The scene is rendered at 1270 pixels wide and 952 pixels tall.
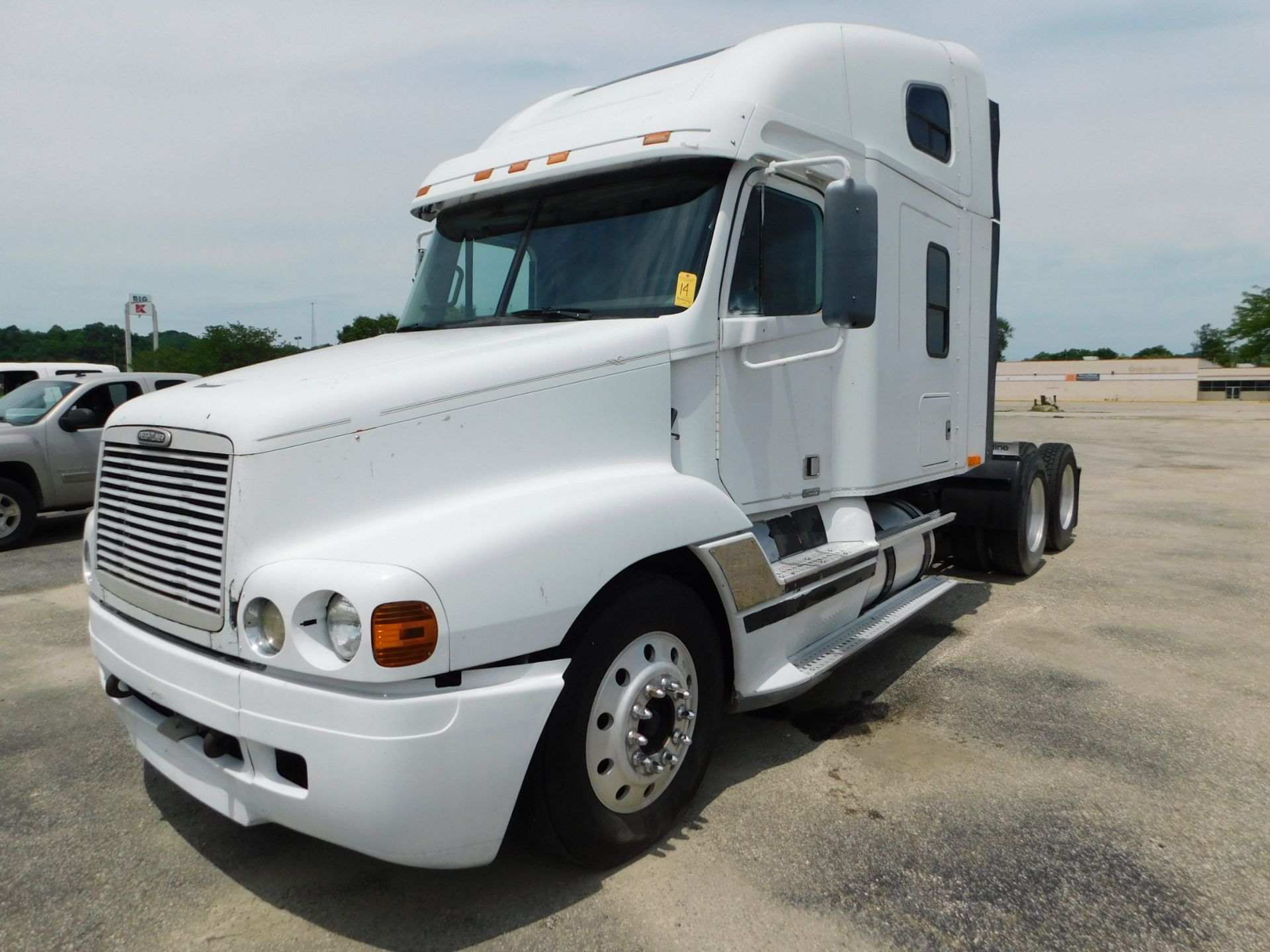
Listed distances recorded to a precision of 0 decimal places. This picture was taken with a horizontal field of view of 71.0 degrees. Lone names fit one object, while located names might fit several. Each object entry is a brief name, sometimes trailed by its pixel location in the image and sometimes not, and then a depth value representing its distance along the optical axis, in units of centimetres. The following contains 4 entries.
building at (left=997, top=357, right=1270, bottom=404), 8238
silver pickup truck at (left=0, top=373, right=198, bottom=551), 954
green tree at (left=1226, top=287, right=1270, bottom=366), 7412
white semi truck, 253
